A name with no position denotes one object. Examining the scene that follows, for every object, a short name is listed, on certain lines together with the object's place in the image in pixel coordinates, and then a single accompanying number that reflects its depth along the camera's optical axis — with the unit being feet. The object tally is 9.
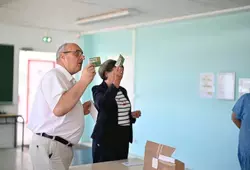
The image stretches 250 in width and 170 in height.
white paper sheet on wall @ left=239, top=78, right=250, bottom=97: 13.18
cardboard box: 4.93
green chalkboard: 18.91
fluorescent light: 14.64
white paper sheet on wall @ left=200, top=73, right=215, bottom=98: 14.57
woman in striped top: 8.02
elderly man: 5.86
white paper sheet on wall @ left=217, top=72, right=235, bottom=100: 13.75
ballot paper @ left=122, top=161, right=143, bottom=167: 6.95
